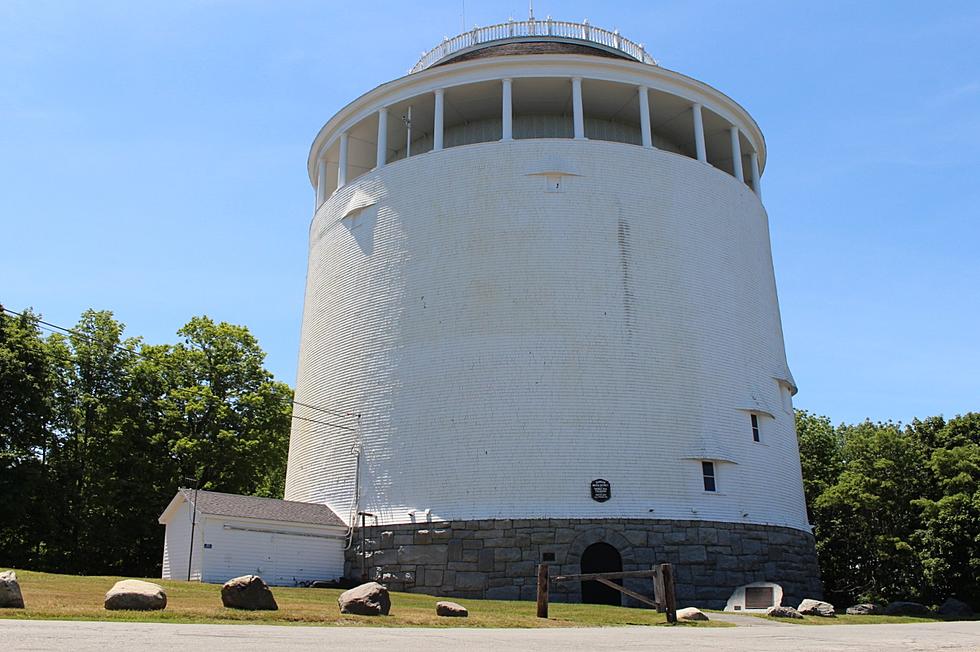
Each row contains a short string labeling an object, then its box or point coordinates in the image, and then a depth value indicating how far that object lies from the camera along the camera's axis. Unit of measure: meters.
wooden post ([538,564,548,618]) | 18.67
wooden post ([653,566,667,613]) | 19.53
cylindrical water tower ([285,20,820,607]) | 26.61
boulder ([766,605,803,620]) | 22.38
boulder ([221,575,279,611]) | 15.77
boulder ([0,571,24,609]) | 13.78
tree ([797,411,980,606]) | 32.31
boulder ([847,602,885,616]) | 25.42
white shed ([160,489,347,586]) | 25.77
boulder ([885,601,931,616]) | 26.39
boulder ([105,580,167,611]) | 14.53
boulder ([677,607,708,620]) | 20.27
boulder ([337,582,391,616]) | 16.30
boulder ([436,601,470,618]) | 17.48
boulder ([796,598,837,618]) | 23.22
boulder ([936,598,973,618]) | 27.95
